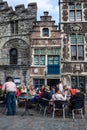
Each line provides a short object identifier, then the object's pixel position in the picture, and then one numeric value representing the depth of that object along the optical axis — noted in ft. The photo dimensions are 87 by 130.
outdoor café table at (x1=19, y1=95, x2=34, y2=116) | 18.43
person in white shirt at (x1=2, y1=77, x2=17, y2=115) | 17.15
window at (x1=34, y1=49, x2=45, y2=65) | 38.46
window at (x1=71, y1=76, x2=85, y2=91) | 37.45
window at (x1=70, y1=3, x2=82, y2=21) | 38.40
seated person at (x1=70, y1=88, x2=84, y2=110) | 16.28
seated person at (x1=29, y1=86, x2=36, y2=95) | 21.32
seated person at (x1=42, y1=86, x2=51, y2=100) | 17.70
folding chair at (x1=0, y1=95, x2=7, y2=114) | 19.10
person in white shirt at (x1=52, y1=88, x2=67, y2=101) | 16.95
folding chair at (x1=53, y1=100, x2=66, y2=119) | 16.29
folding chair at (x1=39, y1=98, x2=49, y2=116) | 17.34
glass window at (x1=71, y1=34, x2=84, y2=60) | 37.92
